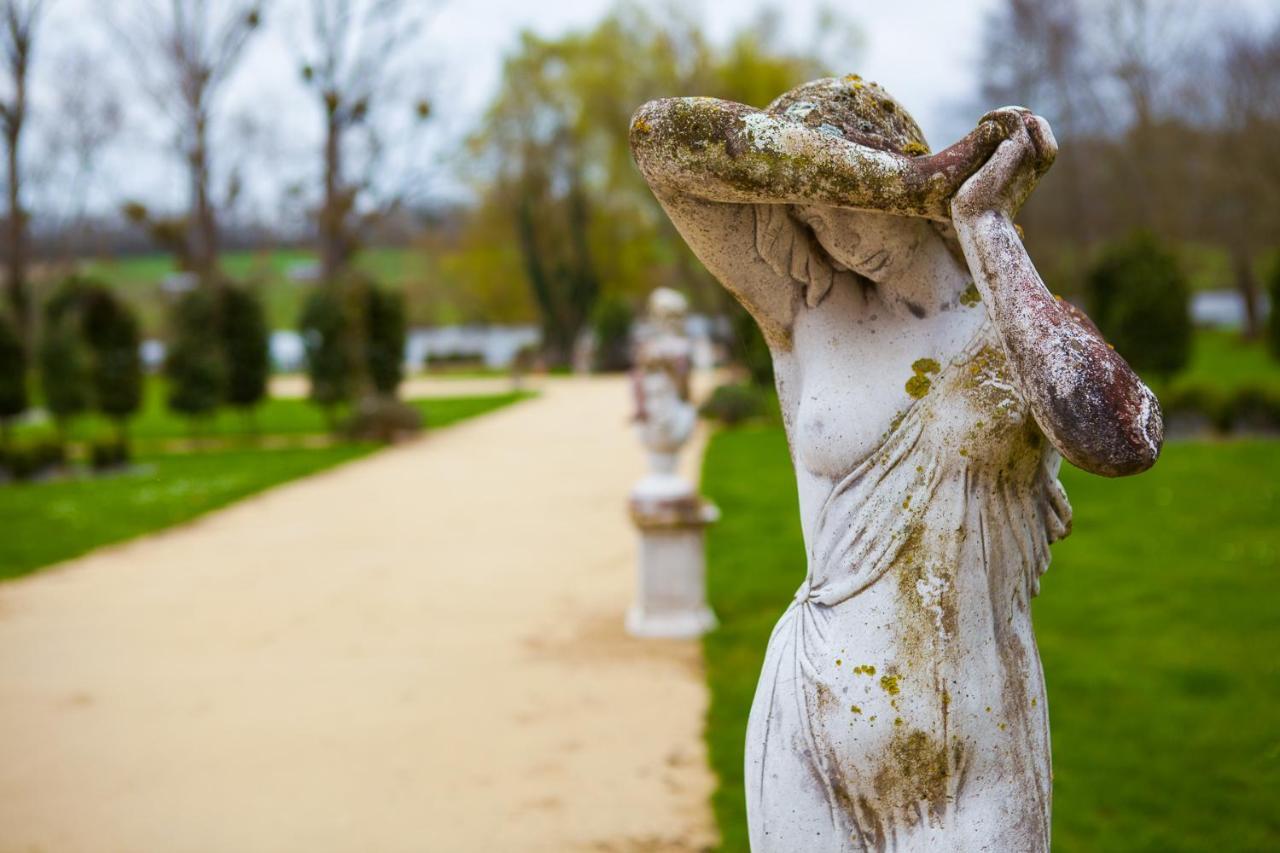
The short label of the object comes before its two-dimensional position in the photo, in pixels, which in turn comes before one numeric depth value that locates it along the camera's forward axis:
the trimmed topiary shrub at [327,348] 23.48
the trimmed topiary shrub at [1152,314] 19.81
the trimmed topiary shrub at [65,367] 20.62
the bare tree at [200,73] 31.44
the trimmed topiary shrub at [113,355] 20.83
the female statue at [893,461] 1.76
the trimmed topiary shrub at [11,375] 20.09
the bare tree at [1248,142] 31.50
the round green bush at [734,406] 22.97
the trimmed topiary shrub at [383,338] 24.17
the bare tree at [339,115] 31.11
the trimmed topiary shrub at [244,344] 22.72
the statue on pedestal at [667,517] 8.63
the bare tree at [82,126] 38.72
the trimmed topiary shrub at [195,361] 21.84
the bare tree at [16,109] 28.83
